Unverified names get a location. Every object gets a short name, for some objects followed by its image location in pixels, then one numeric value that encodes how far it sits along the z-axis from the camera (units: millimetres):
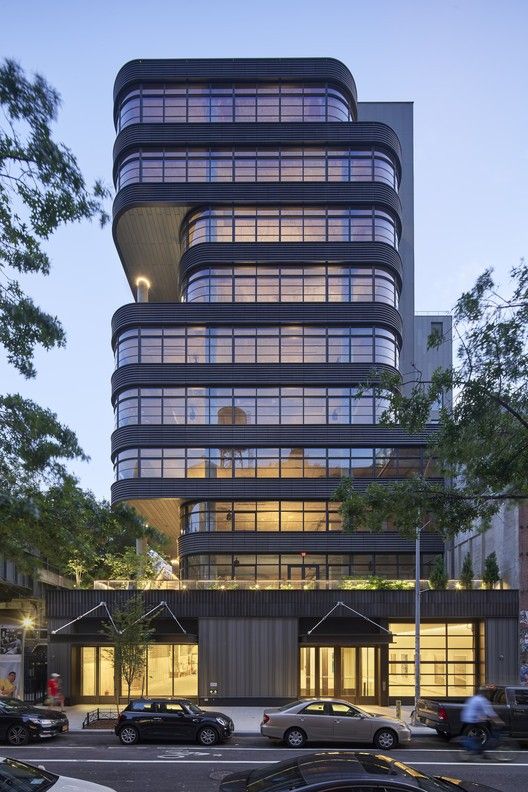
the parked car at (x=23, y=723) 21844
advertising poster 29172
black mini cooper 21828
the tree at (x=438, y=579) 32625
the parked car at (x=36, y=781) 9953
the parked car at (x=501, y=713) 22266
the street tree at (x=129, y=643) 27562
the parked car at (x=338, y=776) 9133
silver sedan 20969
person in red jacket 29683
